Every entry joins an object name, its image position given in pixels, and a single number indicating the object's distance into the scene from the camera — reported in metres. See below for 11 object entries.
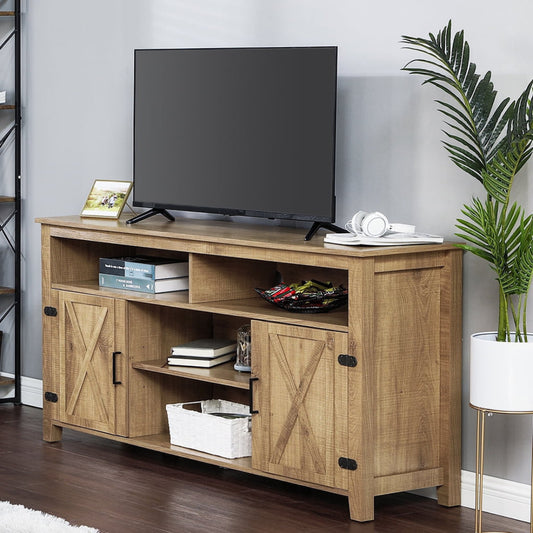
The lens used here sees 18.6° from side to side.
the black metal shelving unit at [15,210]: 7.55
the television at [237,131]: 5.54
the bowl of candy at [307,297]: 5.42
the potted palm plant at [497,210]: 4.62
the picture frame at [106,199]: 6.60
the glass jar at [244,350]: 5.81
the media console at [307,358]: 5.04
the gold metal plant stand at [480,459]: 4.74
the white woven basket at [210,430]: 5.73
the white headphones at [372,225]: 5.11
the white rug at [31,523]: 4.80
